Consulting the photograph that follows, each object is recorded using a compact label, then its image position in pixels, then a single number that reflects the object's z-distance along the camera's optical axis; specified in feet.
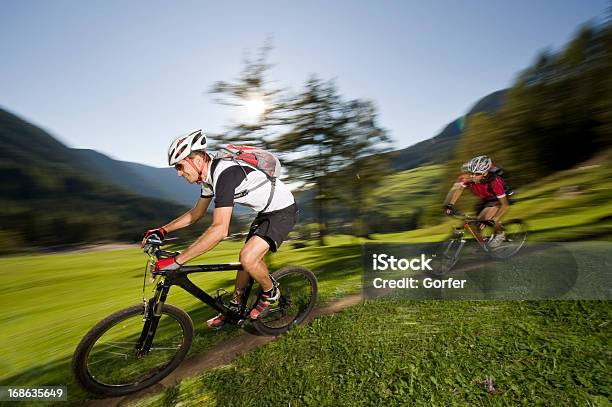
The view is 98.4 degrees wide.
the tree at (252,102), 33.81
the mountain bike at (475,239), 22.22
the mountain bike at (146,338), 10.78
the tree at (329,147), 42.34
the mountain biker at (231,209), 10.98
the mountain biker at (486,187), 22.27
